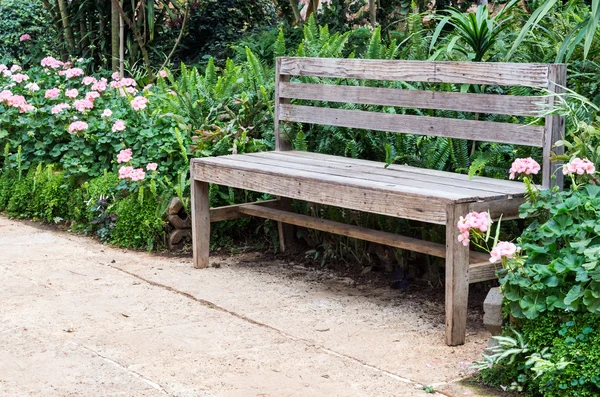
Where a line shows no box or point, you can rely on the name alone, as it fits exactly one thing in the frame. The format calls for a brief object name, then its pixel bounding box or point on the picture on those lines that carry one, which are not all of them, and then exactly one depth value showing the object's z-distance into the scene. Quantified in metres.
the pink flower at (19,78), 7.07
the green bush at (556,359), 2.96
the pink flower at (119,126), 5.88
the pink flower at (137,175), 5.47
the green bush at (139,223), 5.51
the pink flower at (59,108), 6.34
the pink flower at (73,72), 7.04
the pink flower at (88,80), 6.84
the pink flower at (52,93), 6.58
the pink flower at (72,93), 6.42
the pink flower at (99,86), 6.68
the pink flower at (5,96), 6.70
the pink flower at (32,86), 6.74
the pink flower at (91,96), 6.35
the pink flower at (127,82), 6.79
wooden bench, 3.76
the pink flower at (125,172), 5.52
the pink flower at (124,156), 5.61
